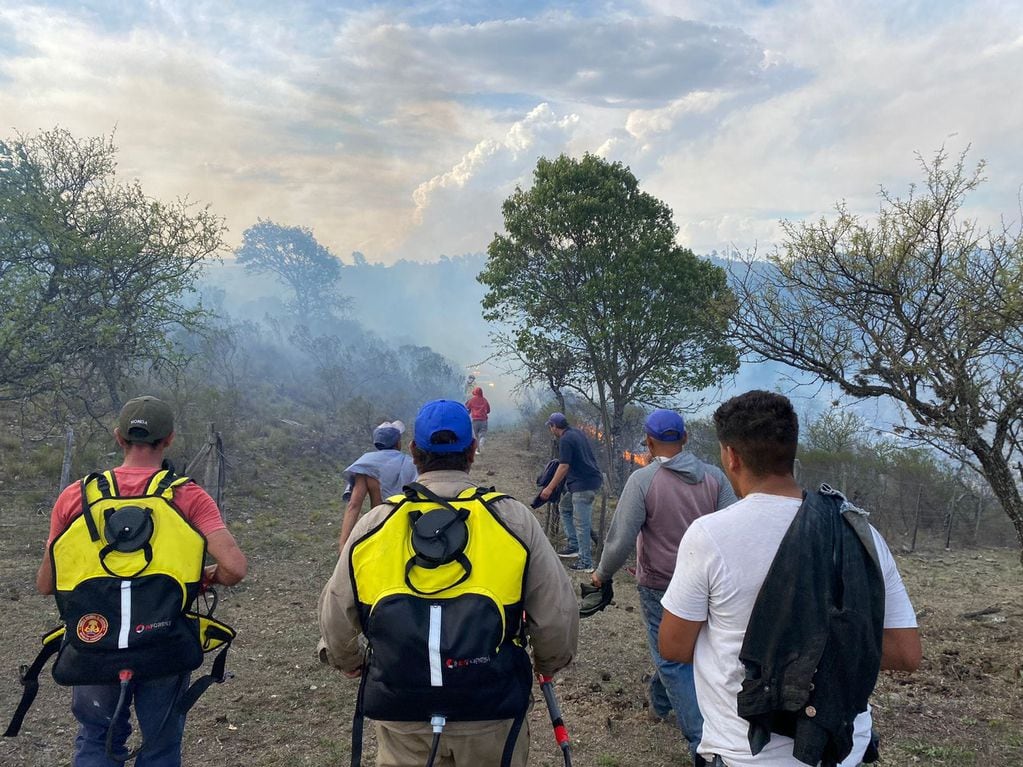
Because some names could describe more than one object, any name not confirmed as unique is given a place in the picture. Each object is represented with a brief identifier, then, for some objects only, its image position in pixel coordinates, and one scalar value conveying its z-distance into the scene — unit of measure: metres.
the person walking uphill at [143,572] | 2.27
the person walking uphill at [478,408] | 14.10
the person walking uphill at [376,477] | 4.41
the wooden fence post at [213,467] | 8.38
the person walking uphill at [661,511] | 3.33
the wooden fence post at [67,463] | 8.90
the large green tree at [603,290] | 13.88
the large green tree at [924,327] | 5.24
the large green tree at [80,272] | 9.65
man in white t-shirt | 1.72
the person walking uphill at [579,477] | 7.09
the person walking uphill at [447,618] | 1.81
